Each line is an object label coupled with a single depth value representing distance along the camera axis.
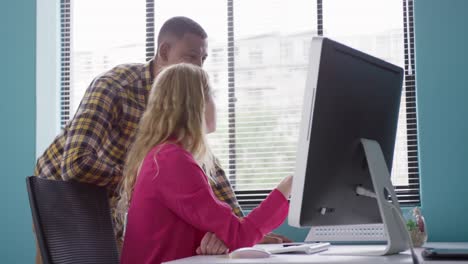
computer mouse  2.57
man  3.50
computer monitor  2.52
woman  2.83
